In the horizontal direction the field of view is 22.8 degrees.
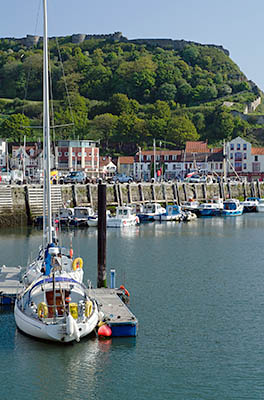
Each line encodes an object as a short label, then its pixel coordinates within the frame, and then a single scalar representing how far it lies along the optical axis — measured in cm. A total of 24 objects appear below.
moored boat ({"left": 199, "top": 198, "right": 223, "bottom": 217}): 9105
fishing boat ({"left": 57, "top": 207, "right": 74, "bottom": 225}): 7212
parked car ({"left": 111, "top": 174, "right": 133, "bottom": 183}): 10232
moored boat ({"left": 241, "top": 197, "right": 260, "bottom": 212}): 10044
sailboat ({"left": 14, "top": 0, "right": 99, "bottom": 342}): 2638
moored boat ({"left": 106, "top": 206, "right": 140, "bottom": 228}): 7231
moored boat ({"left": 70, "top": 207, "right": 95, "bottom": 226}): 7212
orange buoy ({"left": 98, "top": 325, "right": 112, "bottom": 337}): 2782
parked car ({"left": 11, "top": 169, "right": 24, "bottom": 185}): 8181
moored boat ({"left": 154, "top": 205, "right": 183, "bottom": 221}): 8131
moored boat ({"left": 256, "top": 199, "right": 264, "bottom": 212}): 10062
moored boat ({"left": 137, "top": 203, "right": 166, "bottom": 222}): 8106
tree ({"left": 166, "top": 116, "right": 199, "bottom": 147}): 15512
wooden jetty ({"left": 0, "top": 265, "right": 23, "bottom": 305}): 3303
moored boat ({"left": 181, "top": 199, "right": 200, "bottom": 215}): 9033
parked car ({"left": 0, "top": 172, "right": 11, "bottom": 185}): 7988
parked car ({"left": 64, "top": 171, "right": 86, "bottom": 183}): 9192
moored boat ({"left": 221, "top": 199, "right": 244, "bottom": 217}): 9156
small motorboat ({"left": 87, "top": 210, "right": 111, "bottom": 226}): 7256
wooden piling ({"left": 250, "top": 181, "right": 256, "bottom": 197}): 11181
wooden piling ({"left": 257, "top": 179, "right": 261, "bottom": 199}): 11300
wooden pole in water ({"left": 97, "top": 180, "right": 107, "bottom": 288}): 3497
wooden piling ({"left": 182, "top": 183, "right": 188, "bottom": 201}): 9612
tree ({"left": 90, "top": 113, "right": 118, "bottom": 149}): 16550
